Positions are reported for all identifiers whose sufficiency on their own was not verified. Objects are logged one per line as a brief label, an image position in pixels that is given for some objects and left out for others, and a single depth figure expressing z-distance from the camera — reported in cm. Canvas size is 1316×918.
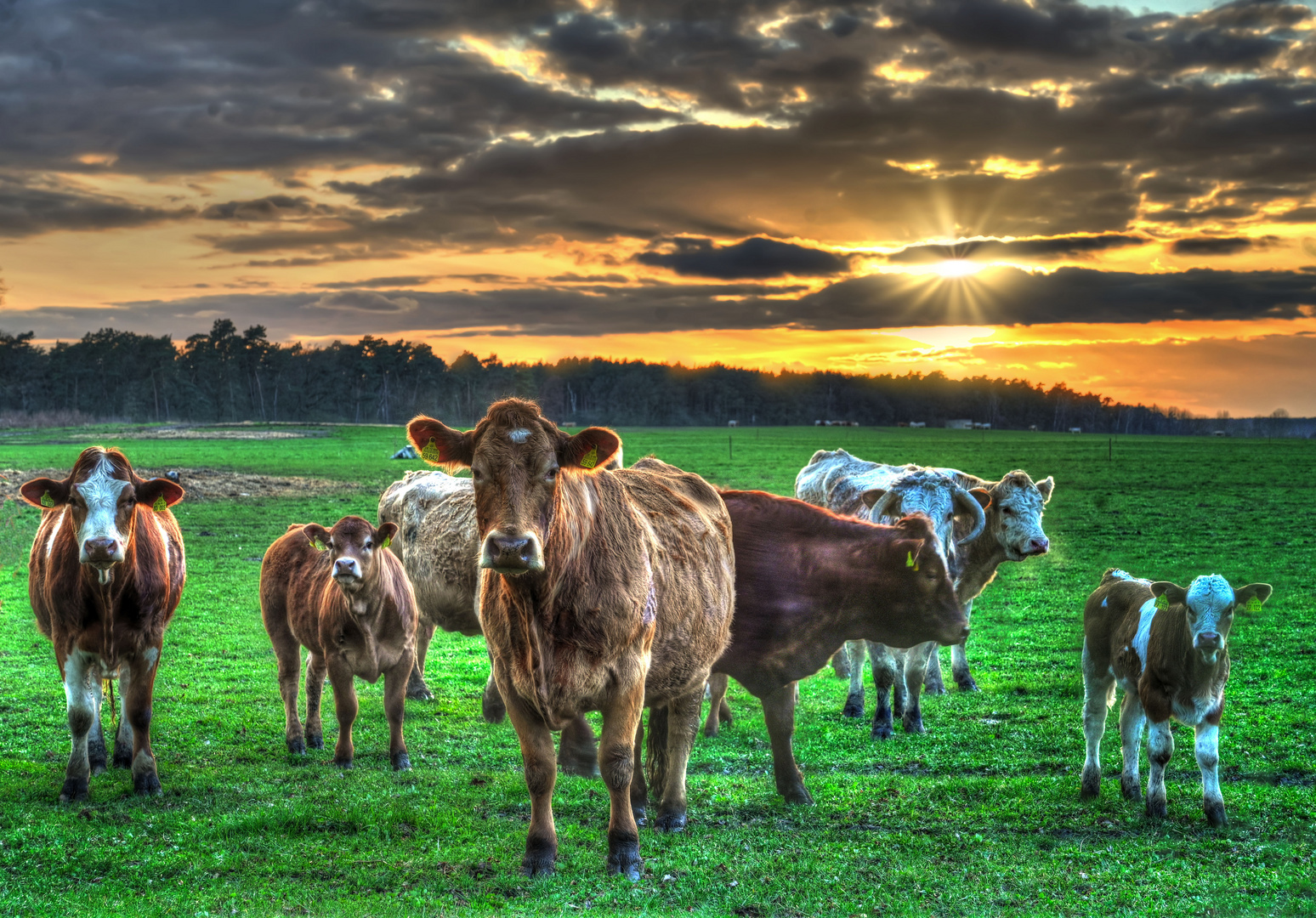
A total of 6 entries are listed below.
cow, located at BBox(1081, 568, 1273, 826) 774
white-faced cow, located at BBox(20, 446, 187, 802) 816
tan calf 946
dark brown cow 823
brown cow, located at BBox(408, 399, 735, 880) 593
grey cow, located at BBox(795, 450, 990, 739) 1083
